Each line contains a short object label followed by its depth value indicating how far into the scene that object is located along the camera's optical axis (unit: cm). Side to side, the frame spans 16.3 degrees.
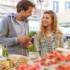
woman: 279
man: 293
